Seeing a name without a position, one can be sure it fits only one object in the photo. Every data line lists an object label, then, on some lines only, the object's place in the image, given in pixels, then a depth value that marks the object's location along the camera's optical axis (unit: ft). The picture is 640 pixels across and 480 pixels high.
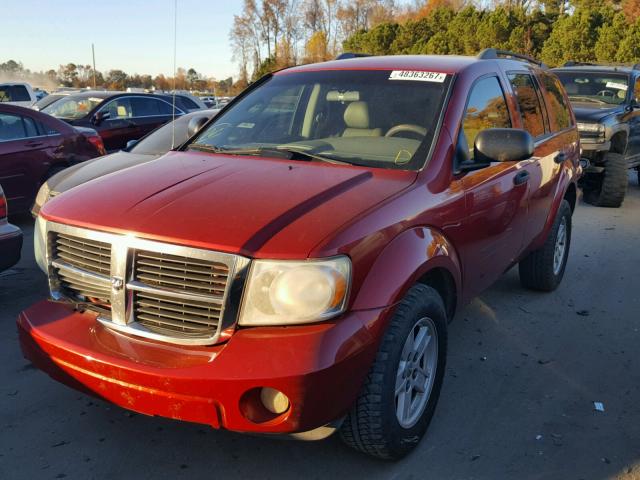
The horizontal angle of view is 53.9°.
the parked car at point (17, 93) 53.06
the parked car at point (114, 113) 37.55
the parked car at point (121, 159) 19.20
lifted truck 29.73
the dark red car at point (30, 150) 24.16
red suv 7.79
